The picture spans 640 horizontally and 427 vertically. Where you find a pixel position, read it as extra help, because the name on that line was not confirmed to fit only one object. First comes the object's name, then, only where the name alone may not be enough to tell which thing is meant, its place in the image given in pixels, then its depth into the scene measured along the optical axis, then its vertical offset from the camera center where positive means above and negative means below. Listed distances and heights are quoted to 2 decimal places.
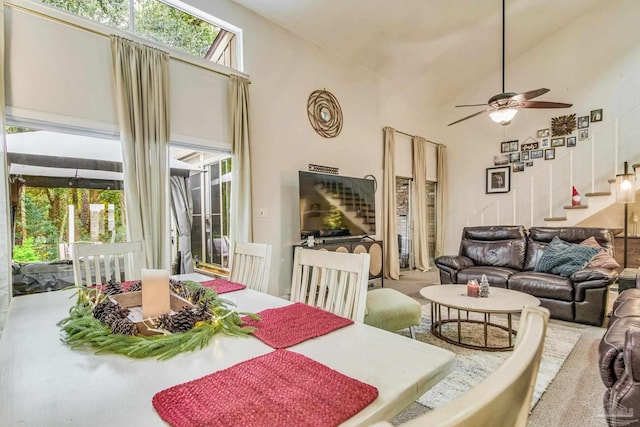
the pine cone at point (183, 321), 1.05 -0.35
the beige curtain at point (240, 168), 3.67 +0.51
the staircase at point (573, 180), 5.16 +0.46
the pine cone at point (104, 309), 1.10 -0.33
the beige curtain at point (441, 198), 6.97 +0.24
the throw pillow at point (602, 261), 3.30 -0.57
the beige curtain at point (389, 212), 5.61 -0.04
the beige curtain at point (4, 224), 2.30 -0.05
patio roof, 2.61 +0.48
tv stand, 4.35 -0.50
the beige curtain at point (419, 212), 6.39 -0.05
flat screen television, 4.23 +0.07
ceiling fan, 3.53 +1.17
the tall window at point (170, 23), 2.92 +1.92
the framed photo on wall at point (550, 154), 5.93 +0.97
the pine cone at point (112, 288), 1.39 -0.32
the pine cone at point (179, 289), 1.36 -0.32
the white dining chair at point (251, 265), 1.88 -0.32
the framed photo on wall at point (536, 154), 6.06 +0.99
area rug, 1.98 -1.12
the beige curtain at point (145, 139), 2.87 +0.69
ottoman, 2.42 -0.79
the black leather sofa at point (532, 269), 3.14 -0.73
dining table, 0.68 -0.41
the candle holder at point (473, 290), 2.84 -0.72
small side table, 2.97 -0.69
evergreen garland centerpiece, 0.95 -0.37
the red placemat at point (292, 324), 1.03 -0.39
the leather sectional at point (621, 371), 1.33 -0.74
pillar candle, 1.15 -0.28
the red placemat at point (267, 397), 0.63 -0.40
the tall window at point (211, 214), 4.36 -0.01
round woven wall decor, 4.62 +1.44
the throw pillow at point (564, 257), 3.48 -0.57
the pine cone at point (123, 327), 1.01 -0.35
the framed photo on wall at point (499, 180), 6.45 +0.57
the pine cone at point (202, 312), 1.11 -0.34
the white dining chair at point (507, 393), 0.29 -0.18
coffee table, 2.50 -0.77
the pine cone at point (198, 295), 1.31 -0.34
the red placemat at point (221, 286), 1.65 -0.39
